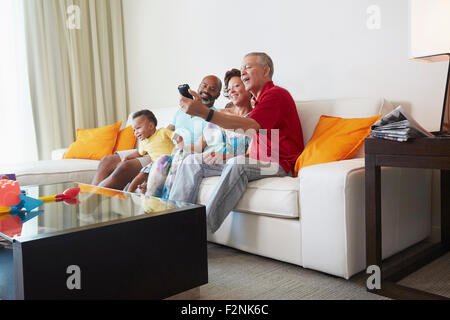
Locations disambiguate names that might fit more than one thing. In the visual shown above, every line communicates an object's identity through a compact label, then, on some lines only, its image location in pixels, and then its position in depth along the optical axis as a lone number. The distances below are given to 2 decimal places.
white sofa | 1.66
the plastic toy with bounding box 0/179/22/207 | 1.64
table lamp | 1.63
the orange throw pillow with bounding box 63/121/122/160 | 3.42
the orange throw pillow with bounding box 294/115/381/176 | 2.03
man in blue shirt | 2.57
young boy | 2.78
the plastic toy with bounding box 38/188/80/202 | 1.85
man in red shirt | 1.96
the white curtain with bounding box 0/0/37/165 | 3.75
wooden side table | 1.41
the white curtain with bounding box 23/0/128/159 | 3.92
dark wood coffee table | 1.15
